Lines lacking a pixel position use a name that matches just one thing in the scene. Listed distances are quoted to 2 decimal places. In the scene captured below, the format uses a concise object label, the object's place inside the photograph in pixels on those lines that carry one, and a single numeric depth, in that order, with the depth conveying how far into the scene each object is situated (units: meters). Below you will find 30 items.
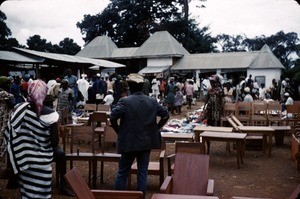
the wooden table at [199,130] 9.02
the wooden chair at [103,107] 11.52
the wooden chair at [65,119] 9.35
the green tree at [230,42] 71.00
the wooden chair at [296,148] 6.46
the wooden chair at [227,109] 12.12
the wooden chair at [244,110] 12.20
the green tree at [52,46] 46.31
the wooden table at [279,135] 10.40
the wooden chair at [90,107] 11.55
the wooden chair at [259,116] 12.02
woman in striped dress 3.92
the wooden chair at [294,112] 11.30
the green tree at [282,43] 61.97
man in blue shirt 4.54
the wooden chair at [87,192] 3.44
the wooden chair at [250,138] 9.42
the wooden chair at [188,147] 5.55
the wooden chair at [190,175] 4.74
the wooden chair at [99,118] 9.17
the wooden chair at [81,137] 6.23
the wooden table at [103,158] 6.17
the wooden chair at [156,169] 5.94
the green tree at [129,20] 46.66
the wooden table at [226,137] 7.64
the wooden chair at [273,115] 11.94
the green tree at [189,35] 42.69
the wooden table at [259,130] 9.04
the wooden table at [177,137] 8.14
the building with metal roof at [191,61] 33.16
